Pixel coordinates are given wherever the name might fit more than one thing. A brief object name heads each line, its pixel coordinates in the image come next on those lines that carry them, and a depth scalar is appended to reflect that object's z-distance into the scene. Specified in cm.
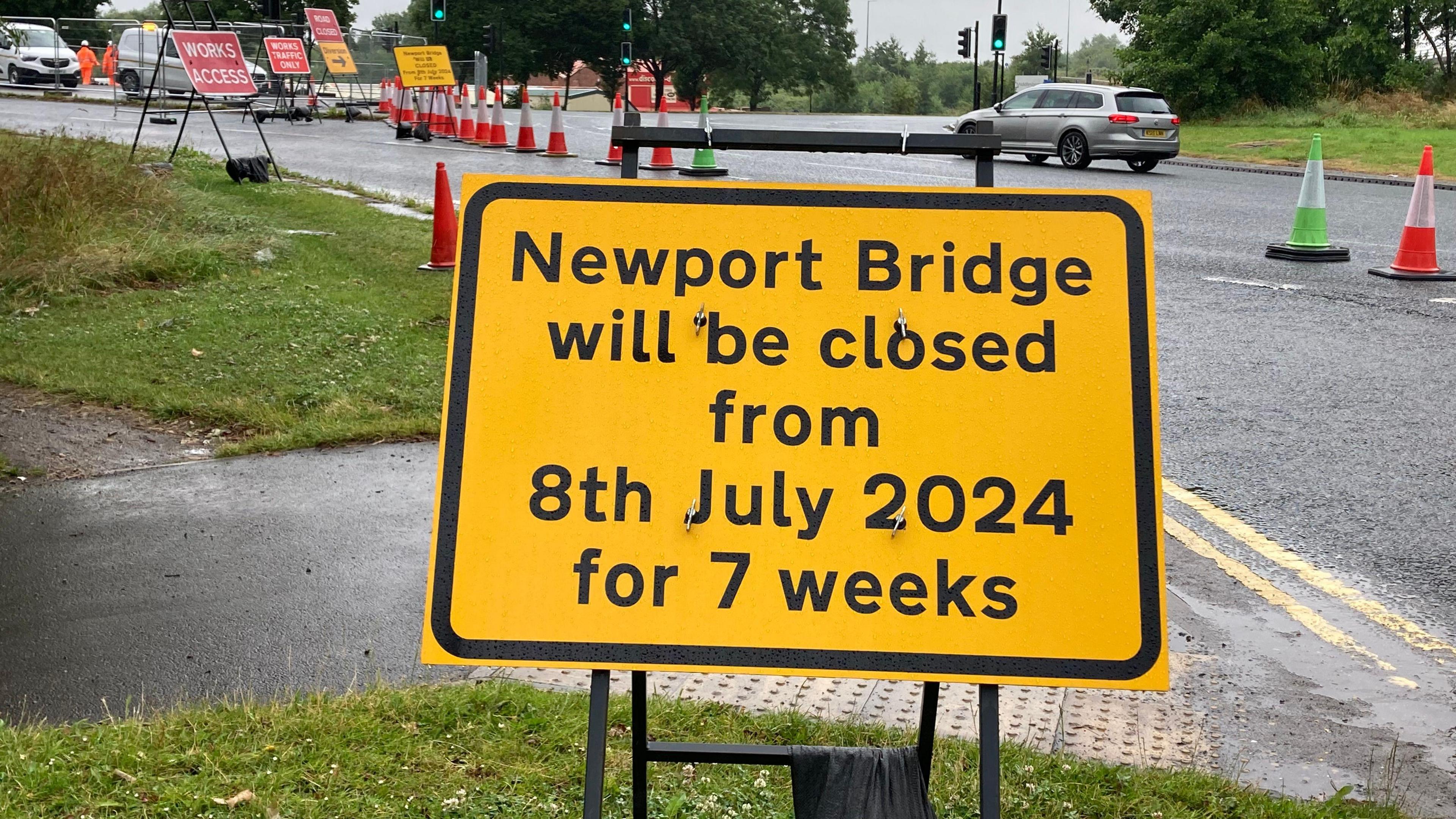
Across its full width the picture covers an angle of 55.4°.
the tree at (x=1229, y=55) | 3509
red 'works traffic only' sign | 2700
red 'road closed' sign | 3209
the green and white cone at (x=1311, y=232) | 1130
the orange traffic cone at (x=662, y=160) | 1756
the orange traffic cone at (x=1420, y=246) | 1033
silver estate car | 2108
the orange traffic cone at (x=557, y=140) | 2095
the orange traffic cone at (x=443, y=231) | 934
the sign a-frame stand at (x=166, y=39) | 1456
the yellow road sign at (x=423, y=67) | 2591
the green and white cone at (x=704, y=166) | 1678
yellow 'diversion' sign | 3262
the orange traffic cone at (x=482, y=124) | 2495
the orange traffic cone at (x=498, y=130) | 2406
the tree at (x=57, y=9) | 5078
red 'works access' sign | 1597
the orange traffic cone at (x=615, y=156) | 1885
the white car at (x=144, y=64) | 3500
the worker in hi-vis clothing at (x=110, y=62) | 3820
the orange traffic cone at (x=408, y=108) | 2828
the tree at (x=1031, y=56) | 9944
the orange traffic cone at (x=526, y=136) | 2244
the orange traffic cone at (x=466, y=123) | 2558
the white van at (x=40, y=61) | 3731
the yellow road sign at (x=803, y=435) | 228
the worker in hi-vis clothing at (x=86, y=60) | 4225
